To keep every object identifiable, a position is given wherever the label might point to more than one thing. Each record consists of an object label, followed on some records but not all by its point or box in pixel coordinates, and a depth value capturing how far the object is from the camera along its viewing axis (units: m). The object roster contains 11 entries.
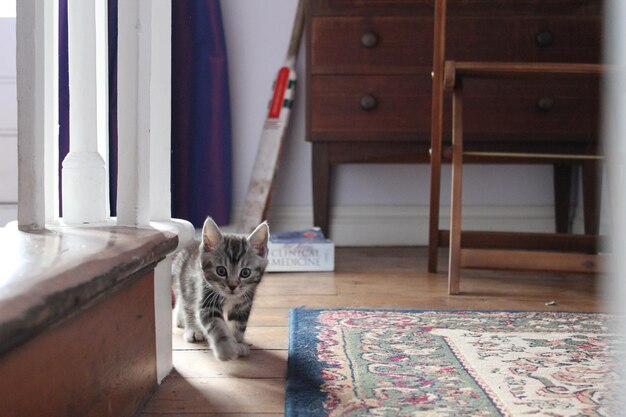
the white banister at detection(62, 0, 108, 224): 1.08
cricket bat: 2.72
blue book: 2.21
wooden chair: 1.85
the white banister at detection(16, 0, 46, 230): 0.85
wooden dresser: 2.43
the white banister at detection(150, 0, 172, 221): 1.18
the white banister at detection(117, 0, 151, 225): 1.01
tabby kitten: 1.30
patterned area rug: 0.94
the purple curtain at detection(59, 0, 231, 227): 2.63
